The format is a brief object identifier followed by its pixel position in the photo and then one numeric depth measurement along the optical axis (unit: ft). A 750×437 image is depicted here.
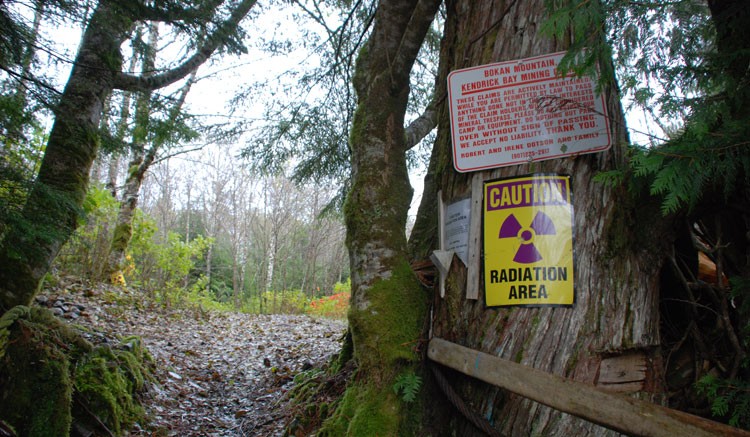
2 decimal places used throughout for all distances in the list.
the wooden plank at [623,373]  6.42
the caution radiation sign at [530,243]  6.82
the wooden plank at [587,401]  4.91
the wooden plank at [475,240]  7.29
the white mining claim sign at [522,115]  7.18
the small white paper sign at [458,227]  7.56
